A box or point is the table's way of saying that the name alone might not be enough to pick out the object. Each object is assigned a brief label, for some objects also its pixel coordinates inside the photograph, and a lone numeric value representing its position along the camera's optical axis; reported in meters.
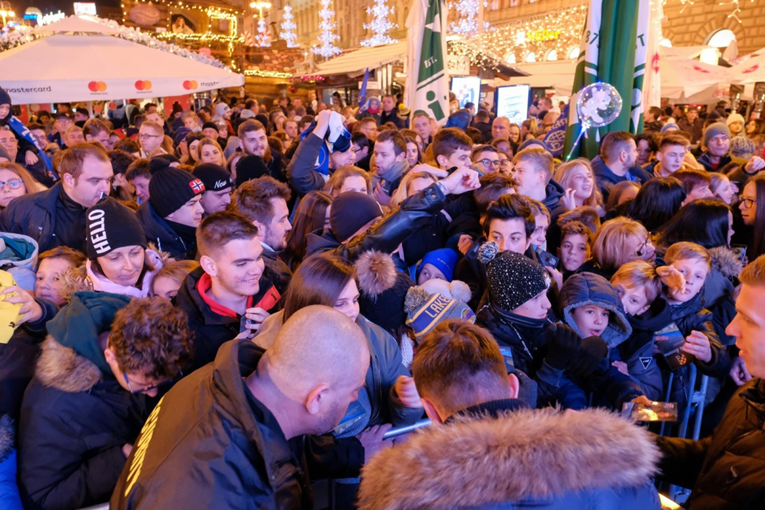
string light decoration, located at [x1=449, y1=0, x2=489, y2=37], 37.12
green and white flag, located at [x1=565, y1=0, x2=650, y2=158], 6.07
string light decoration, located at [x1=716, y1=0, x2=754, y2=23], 20.84
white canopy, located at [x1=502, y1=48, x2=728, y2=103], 13.06
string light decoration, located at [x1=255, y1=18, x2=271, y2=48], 28.24
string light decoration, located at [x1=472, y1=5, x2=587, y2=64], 28.88
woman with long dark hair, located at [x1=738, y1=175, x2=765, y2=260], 4.17
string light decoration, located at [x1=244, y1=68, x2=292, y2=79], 25.58
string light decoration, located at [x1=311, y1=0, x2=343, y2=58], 41.09
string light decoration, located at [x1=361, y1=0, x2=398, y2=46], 43.62
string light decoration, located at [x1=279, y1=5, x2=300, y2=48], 46.62
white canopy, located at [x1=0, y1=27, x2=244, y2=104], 6.93
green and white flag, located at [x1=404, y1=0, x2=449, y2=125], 7.56
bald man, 1.36
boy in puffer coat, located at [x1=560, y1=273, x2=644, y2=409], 2.73
